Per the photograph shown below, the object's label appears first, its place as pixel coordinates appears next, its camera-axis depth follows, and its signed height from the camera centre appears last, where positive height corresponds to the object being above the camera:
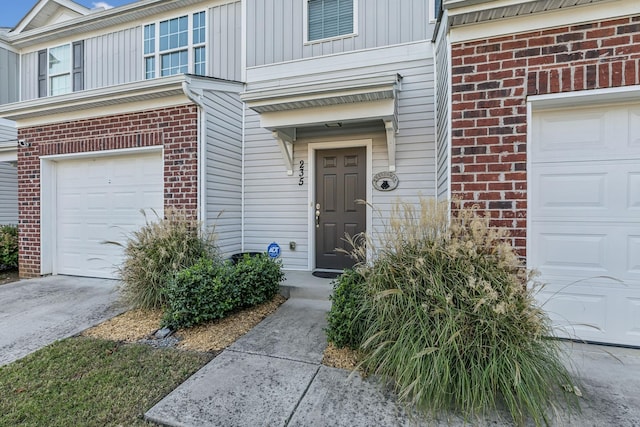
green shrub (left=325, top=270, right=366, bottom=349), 2.54 -0.92
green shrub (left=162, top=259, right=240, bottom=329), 3.18 -0.94
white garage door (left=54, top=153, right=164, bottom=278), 4.88 +0.10
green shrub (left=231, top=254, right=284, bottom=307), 3.61 -0.85
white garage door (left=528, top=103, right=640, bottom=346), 2.61 -0.05
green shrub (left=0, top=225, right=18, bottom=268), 5.77 -0.78
